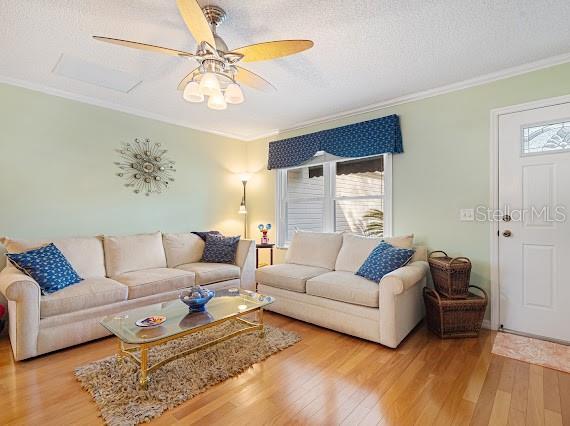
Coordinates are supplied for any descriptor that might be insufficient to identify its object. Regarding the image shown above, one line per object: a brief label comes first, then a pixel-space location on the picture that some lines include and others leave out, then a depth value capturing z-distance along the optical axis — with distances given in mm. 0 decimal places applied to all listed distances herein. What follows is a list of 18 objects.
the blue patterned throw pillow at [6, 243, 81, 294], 2406
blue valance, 3336
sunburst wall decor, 3614
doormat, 2162
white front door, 2467
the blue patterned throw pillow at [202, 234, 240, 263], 3760
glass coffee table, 1836
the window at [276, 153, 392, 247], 3613
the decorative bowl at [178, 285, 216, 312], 2246
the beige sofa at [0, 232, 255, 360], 2211
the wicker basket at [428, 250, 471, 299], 2574
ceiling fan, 1681
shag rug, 1662
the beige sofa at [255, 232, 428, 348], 2396
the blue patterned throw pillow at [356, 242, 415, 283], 2670
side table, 4371
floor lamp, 4734
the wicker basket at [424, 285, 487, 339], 2545
